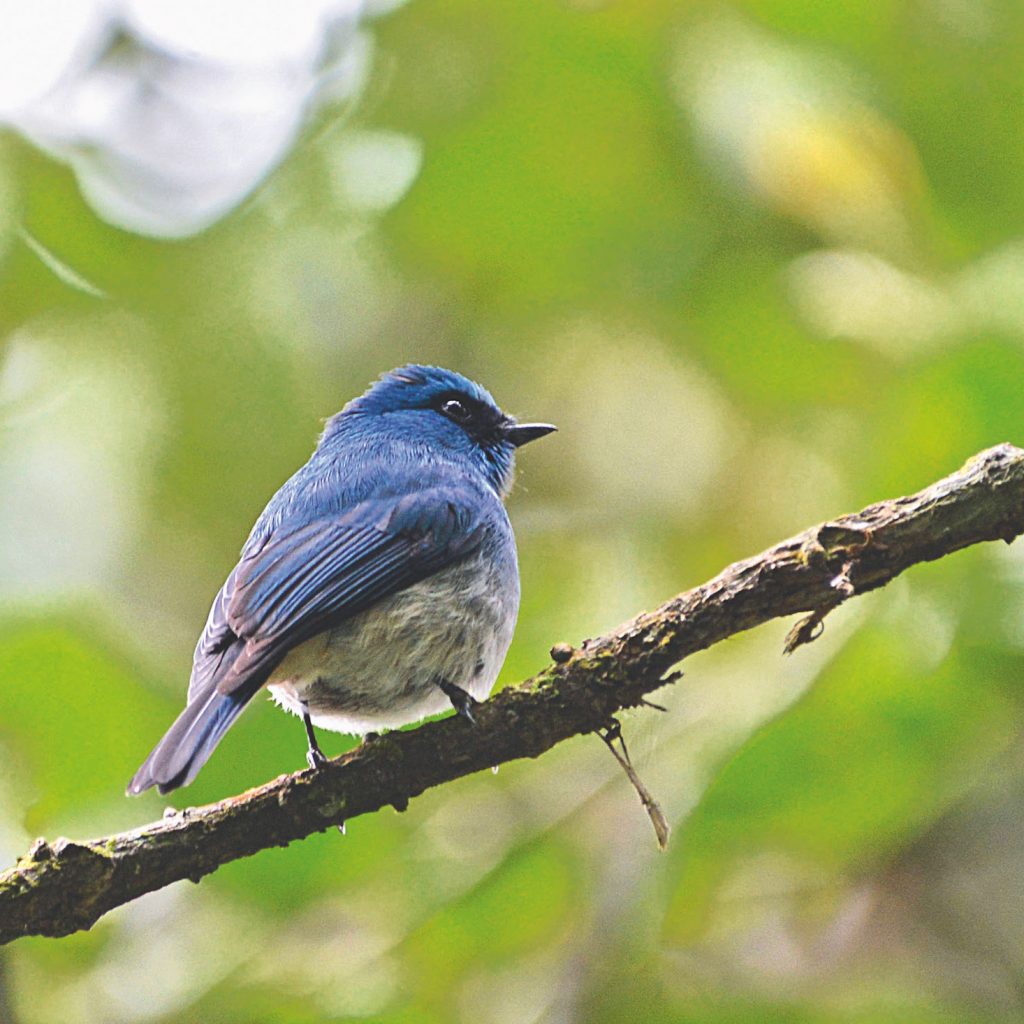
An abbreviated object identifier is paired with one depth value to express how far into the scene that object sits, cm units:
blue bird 580
